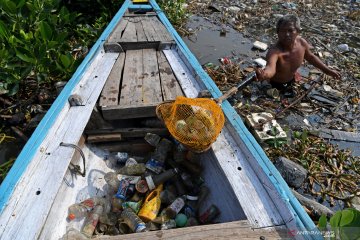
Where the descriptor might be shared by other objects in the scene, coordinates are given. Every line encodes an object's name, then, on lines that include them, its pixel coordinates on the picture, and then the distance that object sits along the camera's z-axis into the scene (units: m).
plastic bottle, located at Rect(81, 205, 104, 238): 1.93
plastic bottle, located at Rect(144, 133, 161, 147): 2.48
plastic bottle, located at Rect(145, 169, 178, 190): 2.24
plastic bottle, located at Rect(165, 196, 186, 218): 2.08
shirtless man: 3.77
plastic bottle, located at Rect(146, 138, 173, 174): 2.34
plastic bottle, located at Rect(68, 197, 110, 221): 1.99
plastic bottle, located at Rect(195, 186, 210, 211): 2.22
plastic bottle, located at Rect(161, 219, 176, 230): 1.97
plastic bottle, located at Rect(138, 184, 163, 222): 2.02
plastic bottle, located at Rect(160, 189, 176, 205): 2.24
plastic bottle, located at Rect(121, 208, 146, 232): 1.86
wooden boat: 1.54
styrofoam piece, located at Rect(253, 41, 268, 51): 5.98
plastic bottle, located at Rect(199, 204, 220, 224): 2.03
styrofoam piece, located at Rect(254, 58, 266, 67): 5.27
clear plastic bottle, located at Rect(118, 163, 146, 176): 2.37
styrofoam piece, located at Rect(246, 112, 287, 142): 3.37
